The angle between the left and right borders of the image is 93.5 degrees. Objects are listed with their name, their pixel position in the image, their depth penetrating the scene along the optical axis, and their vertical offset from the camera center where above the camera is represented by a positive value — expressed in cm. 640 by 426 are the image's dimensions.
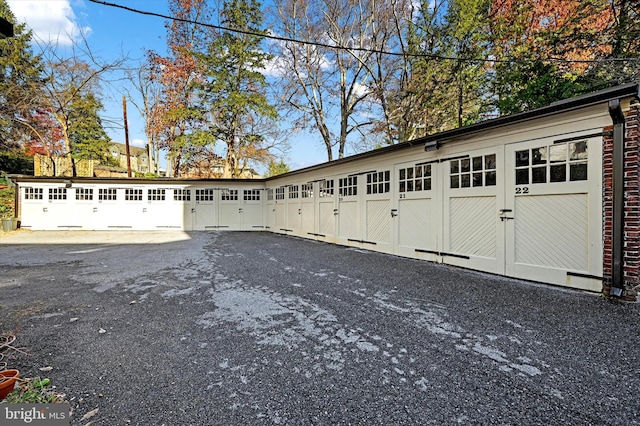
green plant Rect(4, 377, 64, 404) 169 -108
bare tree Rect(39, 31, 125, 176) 1466 +655
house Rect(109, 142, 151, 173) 3562 +631
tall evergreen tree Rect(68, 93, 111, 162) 1548 +443
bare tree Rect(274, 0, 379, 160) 1470 +727
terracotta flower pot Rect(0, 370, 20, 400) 160 -98
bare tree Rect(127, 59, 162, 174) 1733 +650
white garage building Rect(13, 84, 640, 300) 356 +15
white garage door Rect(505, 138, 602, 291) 378 -10
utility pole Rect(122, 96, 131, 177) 1608 +382
